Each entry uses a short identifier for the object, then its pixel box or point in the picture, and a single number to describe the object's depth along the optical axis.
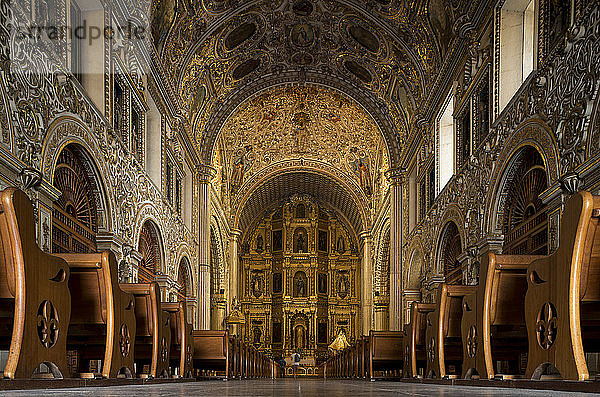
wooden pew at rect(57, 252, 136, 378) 5.16
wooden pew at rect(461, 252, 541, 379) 5.36
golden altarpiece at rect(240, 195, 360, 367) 36.59
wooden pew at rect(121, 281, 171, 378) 6.88
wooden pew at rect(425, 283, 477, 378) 7.07
